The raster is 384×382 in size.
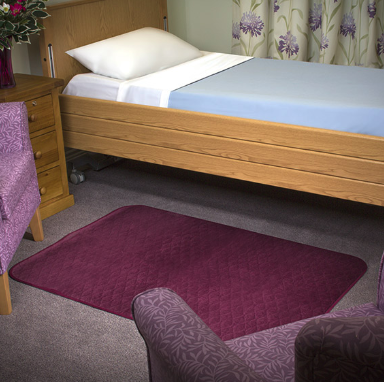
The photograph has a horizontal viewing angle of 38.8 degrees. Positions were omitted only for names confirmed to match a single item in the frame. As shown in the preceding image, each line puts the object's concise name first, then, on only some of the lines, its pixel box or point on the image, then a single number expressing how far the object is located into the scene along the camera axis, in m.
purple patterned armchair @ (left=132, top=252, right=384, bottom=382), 0.71
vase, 2.51
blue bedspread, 2.30
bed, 2.26
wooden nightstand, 2.58
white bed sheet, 2.74
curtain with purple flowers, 3.42
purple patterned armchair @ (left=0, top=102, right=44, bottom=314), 1.96
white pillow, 2.93
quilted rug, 1.99
